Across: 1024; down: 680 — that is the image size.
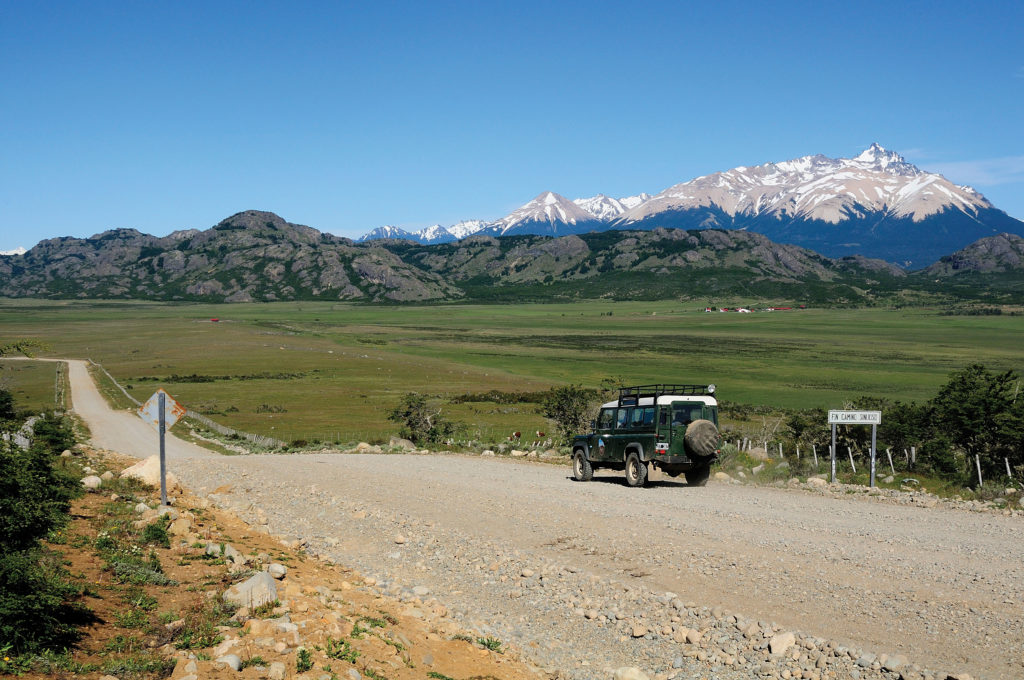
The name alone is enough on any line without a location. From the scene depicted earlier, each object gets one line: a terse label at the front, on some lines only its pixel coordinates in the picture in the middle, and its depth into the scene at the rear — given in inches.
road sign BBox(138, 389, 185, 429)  725.3
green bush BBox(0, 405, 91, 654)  350.0
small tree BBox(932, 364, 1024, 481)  1416.1
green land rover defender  1013.2
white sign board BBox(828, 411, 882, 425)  997.8
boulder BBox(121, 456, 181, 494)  930.1
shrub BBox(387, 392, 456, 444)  2188.7
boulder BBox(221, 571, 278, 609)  465.1
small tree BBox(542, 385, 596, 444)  2154.4
